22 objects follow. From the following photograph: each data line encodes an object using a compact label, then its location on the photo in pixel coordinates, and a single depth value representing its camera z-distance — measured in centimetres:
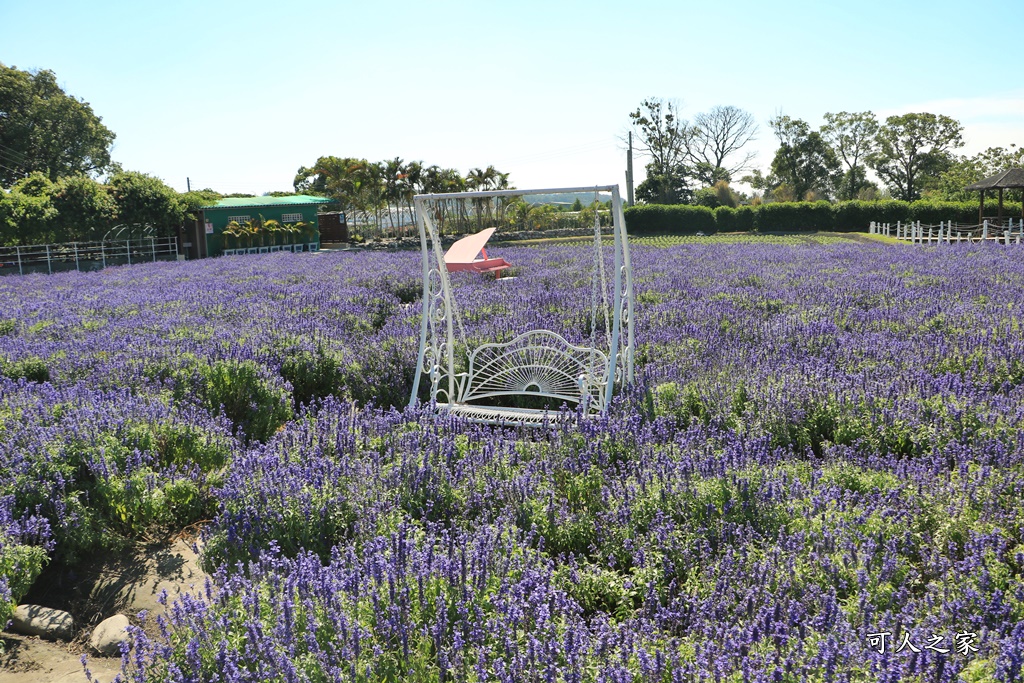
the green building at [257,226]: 2889
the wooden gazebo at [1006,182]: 2492
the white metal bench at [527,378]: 515
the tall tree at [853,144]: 5838
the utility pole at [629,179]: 5172
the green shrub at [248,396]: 545
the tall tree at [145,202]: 2594
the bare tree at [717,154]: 6012
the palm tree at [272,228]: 3014
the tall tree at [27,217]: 2262
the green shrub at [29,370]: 564
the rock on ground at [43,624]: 336
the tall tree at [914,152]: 5547
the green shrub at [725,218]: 4100
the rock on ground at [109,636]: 320
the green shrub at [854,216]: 3944
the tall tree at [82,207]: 2423
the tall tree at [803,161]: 5859
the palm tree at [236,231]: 2908
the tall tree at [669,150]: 5416
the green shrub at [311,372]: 628
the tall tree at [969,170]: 4875
